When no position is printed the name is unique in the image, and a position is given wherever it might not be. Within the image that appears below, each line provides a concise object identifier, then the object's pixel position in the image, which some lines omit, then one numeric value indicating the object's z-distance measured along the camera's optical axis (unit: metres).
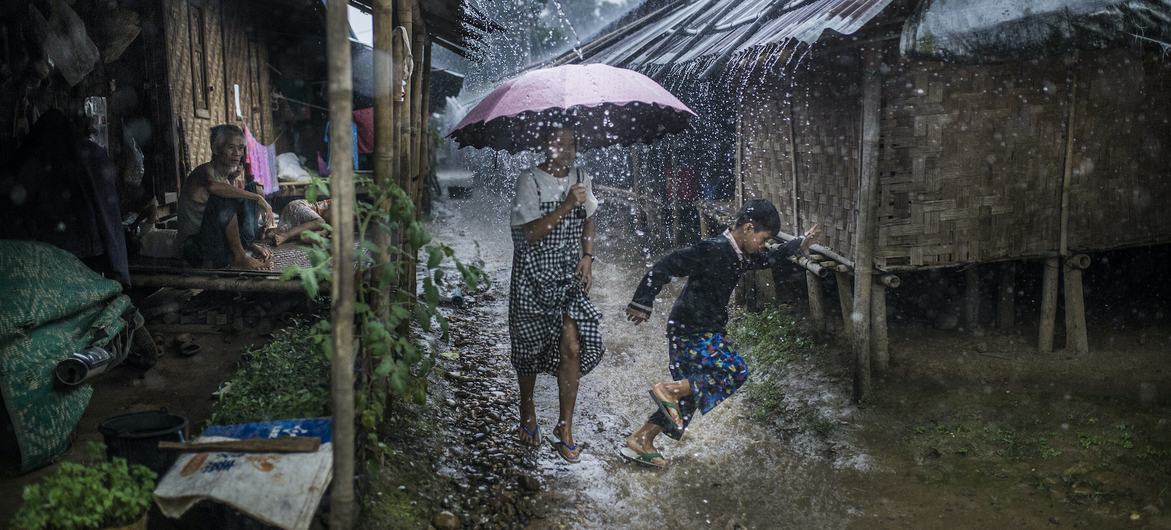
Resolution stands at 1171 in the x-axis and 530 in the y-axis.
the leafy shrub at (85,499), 2.62
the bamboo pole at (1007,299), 6.46
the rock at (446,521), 3.86
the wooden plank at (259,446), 3.11
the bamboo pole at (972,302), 6.55
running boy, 4.70
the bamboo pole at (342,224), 2.58
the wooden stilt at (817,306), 6.97
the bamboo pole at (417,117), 5.78
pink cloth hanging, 9.09
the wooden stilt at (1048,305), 6.01
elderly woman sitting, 6.05
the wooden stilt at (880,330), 5.73
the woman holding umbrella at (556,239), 4.68
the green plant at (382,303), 3.42
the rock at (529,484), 4.41
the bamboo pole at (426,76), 7.89
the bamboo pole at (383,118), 3.77
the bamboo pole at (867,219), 5.29
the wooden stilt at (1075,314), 6.06
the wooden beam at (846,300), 6.21
